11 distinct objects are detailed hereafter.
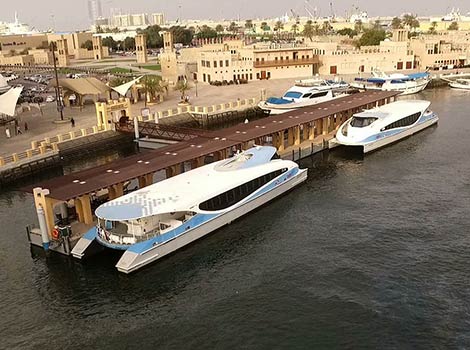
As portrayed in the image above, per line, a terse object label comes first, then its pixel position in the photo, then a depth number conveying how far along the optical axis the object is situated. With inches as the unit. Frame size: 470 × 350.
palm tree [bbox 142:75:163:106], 3181.6
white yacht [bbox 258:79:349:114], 2896.2
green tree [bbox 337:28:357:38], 7324.8
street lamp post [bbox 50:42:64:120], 2706.7
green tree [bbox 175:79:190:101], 3238.7
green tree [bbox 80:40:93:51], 7571.4
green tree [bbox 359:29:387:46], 5531.5
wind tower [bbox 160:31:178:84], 4220.0
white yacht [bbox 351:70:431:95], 3582.7
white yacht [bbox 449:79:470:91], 3755.9
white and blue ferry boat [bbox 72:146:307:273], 1176.2
